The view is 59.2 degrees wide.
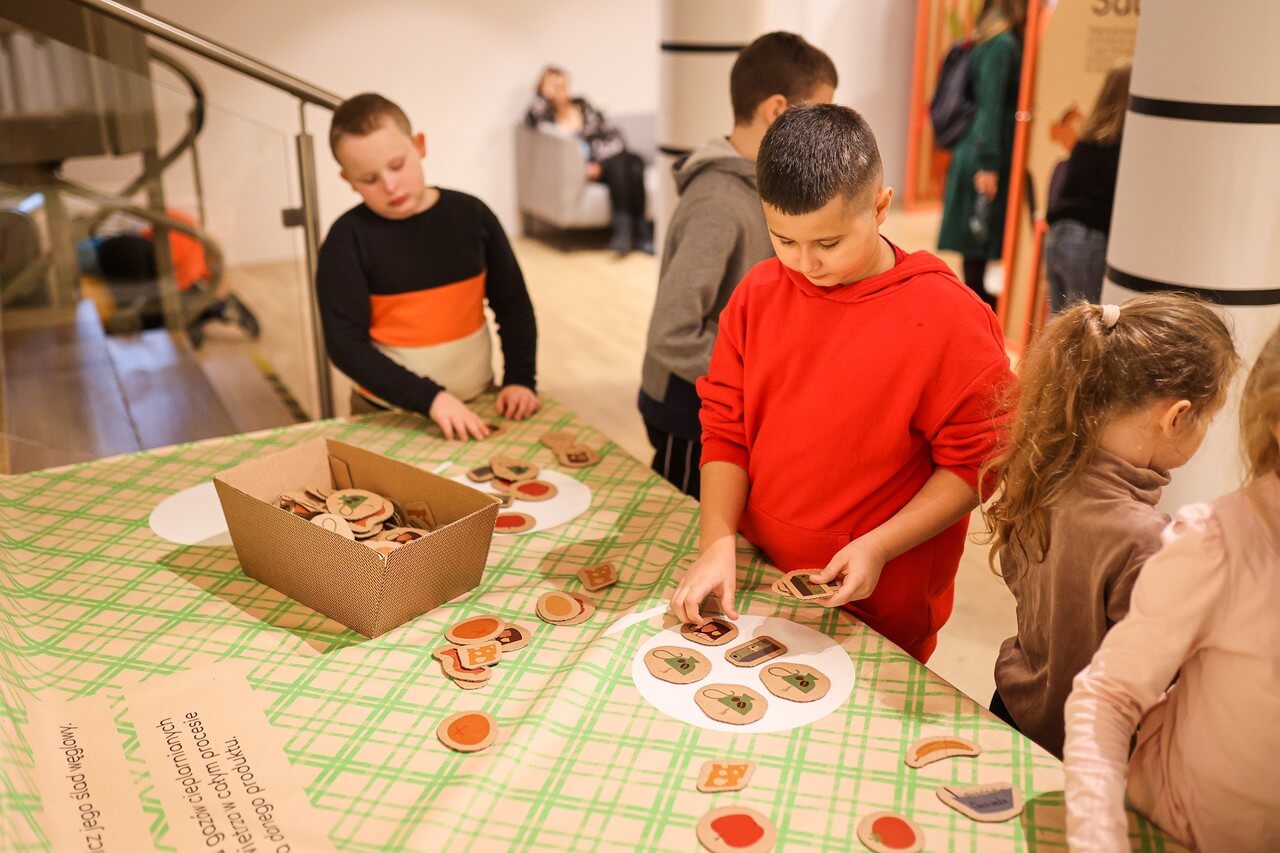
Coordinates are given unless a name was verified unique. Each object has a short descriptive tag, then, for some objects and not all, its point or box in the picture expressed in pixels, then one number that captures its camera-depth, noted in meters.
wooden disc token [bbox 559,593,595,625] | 1.38
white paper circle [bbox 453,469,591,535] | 1.66
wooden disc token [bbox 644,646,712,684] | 1.25
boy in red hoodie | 1.31
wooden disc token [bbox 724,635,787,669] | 1.26
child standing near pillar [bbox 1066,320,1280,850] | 0.93
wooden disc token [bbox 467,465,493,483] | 1.79
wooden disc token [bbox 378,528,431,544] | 1.49
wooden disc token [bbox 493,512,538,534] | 1.62
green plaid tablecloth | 1.04
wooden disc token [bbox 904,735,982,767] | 1.10
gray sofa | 6.38
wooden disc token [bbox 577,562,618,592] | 1.46
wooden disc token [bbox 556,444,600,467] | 1.85
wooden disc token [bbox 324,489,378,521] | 1.51
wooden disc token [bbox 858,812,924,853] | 1.00
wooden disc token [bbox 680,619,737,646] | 1.31
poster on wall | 3.90
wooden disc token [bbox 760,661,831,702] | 1.21
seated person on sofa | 6.50
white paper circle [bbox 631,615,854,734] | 1.17
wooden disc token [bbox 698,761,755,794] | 1.07
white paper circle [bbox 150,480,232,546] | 1.62
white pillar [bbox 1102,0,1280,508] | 1.93
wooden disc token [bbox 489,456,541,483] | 1.79
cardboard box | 1.34
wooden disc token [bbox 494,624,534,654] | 1.33
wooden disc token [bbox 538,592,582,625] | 1.39
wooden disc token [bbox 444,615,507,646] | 1.34
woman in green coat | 4.77
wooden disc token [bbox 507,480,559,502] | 1.73
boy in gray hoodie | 1.95
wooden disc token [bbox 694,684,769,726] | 1.17
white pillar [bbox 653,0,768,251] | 3.88
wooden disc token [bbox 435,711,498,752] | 1.15
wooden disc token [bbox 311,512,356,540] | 1.44
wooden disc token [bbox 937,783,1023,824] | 1.03
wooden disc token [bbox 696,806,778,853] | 1.00
